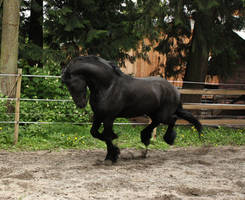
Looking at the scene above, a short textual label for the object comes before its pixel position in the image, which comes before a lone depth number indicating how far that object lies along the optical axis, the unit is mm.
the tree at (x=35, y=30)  9578
